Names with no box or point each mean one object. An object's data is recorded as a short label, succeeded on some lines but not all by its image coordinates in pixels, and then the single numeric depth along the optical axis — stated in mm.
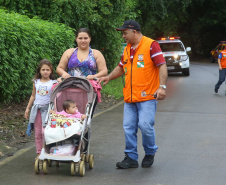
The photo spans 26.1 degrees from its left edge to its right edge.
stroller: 6094
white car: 25375
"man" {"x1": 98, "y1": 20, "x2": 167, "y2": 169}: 6543
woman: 6797
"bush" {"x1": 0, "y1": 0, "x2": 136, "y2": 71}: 15680
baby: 6347
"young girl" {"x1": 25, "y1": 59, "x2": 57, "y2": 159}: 6820
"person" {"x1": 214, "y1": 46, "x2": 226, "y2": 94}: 17109
